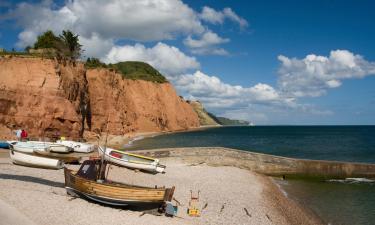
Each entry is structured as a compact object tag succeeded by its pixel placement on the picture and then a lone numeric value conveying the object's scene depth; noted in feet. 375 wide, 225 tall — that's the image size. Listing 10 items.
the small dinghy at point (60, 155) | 90.63
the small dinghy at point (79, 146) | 120.43
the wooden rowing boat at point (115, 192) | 51.06
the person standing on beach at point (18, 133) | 138.17
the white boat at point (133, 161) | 86.69
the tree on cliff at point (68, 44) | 192.96
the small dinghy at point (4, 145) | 119.24
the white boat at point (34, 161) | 78.43
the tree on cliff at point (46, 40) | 195.62
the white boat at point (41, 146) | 104.92
